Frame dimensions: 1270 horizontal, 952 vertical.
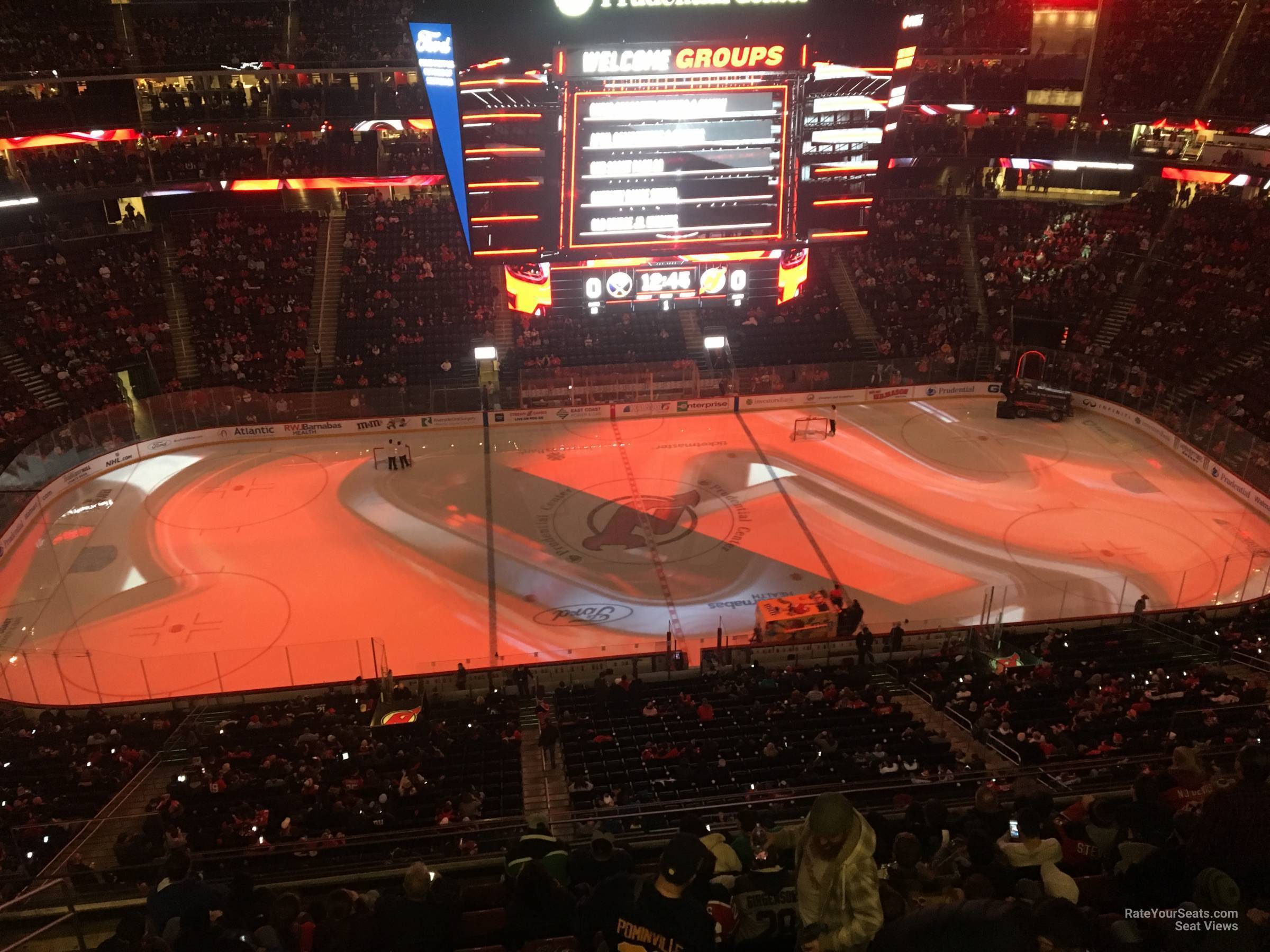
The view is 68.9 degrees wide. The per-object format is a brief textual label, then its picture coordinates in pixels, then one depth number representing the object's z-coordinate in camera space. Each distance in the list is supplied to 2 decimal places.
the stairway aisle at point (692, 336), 36.16
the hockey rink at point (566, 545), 20.59
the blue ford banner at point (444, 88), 19.89
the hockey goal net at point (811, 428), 32.03
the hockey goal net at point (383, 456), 29.74
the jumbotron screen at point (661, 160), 21.42
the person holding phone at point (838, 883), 5.27
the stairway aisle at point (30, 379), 29.41
